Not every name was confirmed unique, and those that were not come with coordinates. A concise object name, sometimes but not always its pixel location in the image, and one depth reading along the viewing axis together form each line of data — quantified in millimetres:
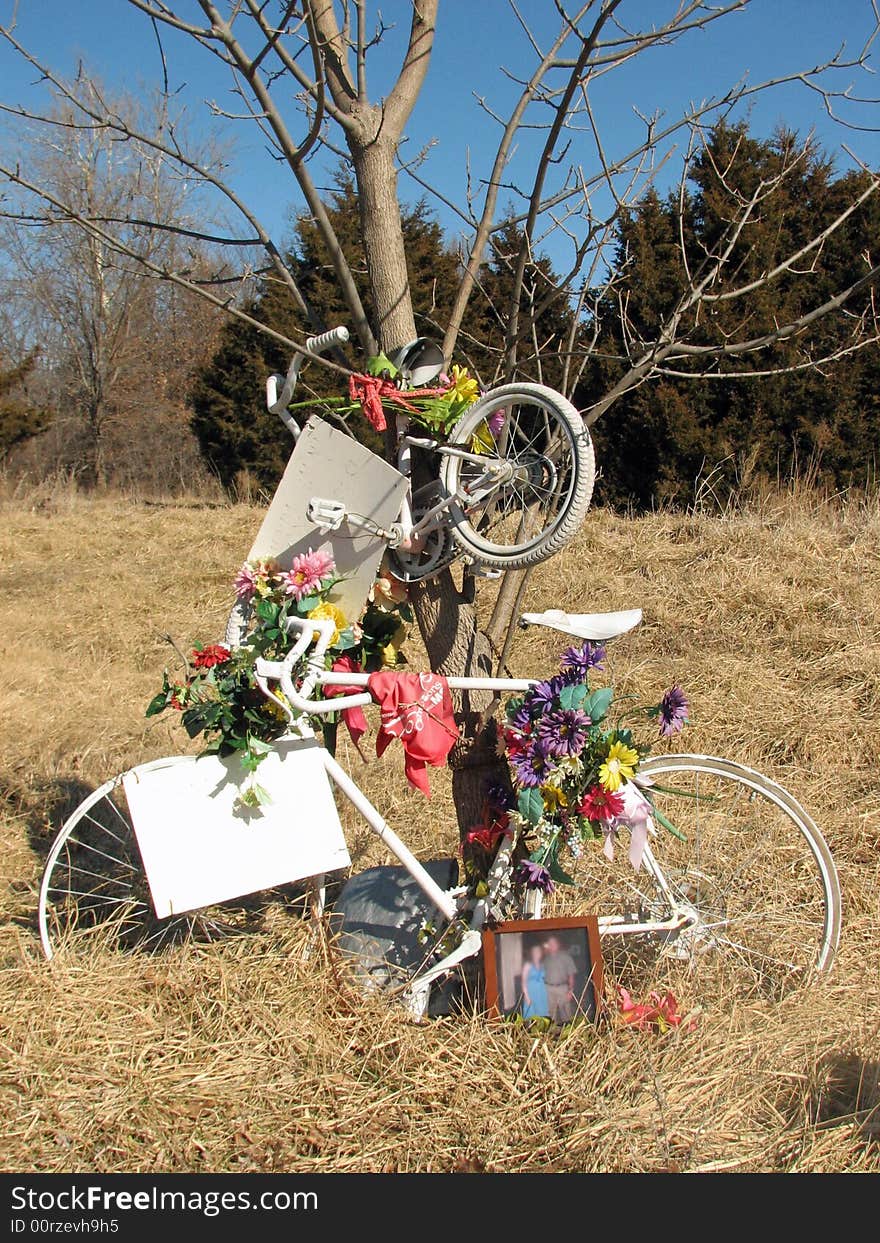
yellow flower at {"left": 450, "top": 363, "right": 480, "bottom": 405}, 2250
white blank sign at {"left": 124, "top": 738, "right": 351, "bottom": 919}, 2248
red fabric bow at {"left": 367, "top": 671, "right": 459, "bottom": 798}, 2127
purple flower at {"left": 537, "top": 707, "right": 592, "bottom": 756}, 2059
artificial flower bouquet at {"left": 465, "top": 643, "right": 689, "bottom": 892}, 2072
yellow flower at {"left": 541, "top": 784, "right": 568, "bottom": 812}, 2092
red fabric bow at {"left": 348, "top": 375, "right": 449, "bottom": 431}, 2170
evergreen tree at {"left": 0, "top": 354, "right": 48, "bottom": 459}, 14609
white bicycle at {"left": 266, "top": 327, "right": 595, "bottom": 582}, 1964
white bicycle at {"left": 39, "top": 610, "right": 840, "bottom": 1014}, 2217
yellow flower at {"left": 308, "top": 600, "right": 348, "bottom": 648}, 2258
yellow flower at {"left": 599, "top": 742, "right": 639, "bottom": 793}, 2049
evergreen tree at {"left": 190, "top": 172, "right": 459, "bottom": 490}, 9828
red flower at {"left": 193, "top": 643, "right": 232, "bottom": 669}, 2352
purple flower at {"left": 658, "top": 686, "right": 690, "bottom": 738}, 2156
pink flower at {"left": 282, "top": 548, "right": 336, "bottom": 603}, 2258
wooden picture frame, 2127
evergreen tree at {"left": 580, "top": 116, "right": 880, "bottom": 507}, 7203
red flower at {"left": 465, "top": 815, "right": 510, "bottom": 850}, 2279
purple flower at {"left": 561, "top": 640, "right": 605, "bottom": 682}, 2143
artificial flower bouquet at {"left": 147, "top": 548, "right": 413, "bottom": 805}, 2281
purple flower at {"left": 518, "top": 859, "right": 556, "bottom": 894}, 2158
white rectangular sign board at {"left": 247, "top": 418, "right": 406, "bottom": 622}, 2199
